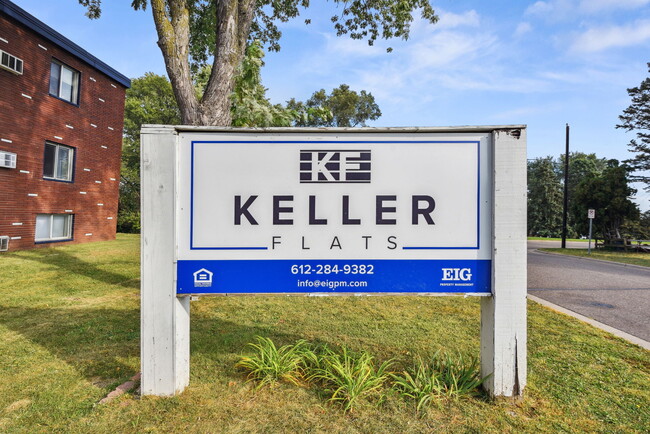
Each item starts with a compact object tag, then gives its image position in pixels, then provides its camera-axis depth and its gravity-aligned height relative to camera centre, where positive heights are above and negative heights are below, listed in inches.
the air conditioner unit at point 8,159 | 448.1 +76.0
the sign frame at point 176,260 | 116.0 -13.4
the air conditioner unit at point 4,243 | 451.2 -34.8
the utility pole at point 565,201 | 857.5 +61.4
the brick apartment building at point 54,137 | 462.3 +127.2
